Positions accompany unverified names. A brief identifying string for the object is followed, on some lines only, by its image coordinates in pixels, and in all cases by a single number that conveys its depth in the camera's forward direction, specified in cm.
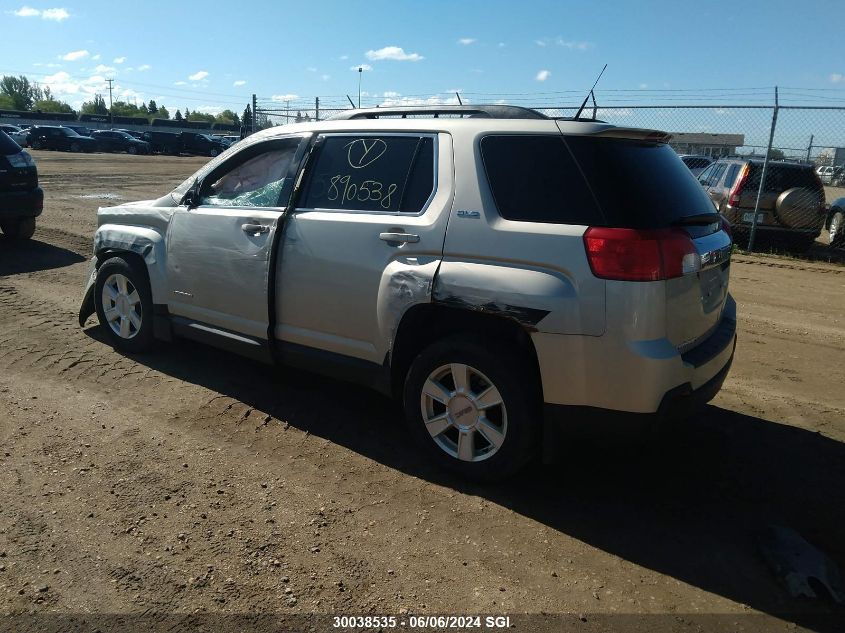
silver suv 313
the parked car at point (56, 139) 4247
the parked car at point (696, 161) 1668
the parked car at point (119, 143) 4578
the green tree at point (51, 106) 13798
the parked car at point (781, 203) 1163
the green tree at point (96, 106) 13686
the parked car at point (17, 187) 907
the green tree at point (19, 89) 14291
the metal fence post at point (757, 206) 1145
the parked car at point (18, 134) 4331
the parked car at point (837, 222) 1291
